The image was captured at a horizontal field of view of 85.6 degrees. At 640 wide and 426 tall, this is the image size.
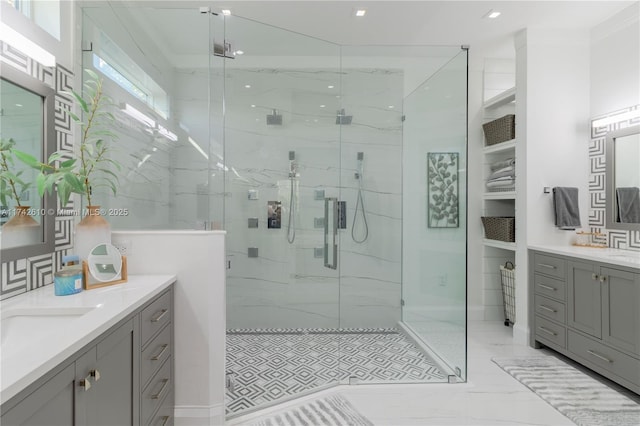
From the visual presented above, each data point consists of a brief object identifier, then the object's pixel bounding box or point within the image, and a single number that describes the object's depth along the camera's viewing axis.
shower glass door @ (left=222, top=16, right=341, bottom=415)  2.54
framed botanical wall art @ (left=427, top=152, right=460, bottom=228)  2.68
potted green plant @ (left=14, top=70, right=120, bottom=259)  1.53
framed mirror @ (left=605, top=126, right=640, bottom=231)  2.75
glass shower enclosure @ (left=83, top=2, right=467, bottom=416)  2.08
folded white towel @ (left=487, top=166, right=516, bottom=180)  3.33
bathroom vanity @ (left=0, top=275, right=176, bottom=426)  0.83
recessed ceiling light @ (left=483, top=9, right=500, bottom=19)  2.78
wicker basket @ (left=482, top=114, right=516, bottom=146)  3.30
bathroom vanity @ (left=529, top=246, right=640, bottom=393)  2.20
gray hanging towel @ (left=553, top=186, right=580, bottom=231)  2.99
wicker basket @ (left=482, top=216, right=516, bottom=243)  3.28
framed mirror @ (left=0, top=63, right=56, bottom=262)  1.42
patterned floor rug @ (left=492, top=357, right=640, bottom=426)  1.99
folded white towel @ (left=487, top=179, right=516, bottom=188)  3.33
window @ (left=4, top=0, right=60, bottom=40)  1.65
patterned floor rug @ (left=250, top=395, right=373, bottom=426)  1.93
